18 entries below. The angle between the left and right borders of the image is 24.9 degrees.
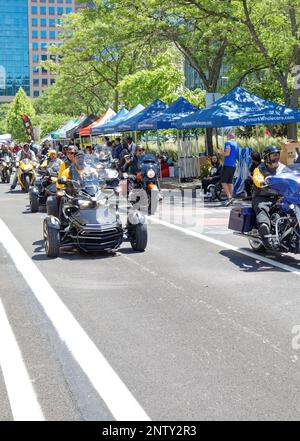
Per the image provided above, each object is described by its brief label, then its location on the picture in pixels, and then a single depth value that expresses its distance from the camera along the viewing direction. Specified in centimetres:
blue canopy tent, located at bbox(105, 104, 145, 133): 3102
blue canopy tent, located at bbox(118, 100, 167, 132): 2714
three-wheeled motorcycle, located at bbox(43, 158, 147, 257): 1007
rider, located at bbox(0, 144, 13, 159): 3351
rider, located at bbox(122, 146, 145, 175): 1720
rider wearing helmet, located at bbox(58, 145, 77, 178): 1112
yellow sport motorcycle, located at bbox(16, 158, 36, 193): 2397
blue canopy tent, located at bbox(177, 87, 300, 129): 2017
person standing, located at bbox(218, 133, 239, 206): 1838
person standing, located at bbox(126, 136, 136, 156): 2734
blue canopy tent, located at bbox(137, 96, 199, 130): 2419
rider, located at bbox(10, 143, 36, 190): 2416
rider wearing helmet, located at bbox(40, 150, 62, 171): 1783
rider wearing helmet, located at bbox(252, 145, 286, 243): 983
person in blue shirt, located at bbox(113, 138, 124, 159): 2956
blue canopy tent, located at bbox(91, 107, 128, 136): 3329
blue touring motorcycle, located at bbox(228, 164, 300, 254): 929
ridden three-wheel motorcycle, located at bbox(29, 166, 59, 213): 1739
